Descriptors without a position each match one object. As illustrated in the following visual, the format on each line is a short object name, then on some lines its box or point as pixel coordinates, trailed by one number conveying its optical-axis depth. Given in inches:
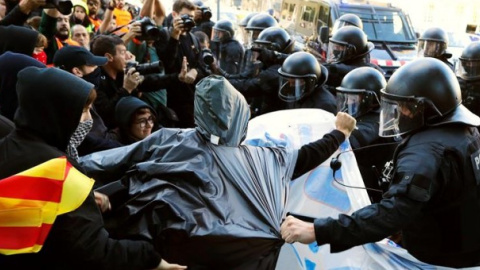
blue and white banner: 119.3
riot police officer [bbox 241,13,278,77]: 318.7
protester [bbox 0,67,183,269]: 84.0
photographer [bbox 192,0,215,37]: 327.6
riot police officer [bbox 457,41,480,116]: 242.1
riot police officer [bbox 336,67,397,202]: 171.6
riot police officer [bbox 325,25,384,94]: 283.1
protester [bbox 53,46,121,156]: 156.9
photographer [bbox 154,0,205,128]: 229.0
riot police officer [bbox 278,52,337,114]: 207.3
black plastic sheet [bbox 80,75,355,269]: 104.5
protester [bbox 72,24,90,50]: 256.7
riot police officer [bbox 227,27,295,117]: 246.4
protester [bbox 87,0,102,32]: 346.6
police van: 416.8
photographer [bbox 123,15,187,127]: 212.5
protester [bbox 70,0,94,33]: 298.4
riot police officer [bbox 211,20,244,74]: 334.0
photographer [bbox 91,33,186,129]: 178.1
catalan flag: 78.0
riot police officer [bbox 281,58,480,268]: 104.8
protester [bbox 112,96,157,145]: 163.6
